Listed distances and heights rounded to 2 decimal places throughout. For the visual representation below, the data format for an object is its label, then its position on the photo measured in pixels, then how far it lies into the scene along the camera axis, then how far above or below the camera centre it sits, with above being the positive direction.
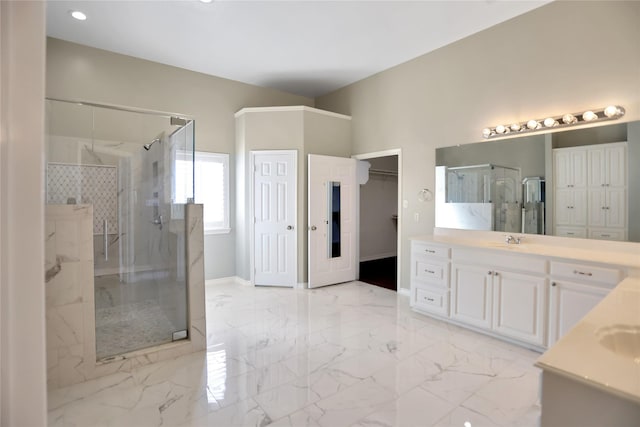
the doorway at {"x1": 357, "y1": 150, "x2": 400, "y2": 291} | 6.80 -0.16
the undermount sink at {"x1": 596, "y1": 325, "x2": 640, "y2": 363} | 1.15 -0.47
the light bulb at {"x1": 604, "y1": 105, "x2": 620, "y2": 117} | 2.75 +0.82
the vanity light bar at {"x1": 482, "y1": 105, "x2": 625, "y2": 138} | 2.78 +0.82
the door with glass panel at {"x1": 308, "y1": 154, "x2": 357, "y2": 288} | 4.85 -0.18
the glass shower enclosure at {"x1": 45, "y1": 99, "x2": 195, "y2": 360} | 2.79 +0.05
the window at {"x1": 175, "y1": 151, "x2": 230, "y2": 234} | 4.85 +0.30
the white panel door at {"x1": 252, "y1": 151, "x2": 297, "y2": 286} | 4.82 -0.10
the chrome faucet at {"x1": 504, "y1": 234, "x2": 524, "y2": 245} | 3.36 -0.32
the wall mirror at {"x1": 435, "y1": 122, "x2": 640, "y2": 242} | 2.74 +0.24
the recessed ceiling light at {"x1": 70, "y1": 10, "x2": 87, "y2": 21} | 3.31 +1.99
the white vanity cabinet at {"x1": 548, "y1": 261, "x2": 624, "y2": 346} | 2.38 -0.62
